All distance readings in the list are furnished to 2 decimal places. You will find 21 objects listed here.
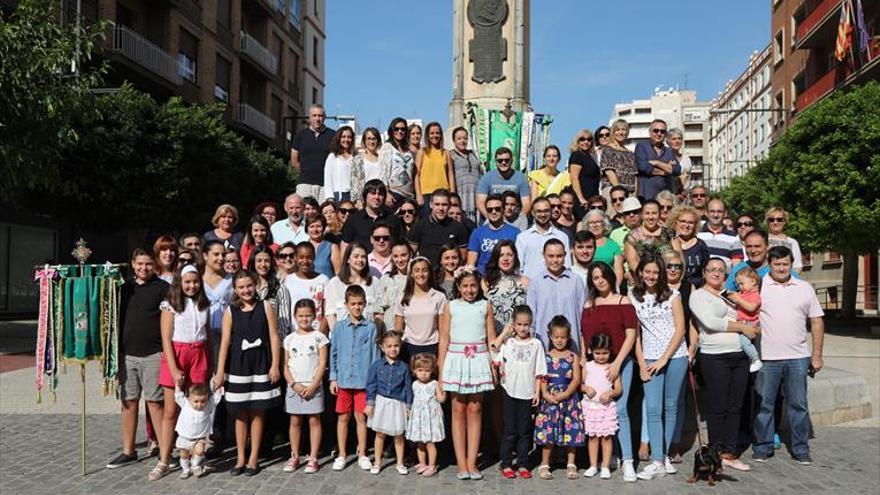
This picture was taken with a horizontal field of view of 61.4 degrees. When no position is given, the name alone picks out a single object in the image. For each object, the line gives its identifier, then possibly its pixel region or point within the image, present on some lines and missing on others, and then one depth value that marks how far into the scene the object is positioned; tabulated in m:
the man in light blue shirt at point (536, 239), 7.06
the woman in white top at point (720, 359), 6.28
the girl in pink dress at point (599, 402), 5.89
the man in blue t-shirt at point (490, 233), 7.29
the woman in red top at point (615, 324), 5.95
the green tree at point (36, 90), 11.19
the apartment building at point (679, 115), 105.07
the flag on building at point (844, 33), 28.56
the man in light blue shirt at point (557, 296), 6.23
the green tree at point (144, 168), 18.67
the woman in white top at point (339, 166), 9.34
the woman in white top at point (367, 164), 9.09
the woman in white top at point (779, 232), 7.39
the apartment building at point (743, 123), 62.88
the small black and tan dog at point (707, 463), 5.69
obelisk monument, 13.59
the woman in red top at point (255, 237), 7.46
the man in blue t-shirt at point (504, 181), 8.79
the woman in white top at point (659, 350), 6.06
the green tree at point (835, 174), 18.05
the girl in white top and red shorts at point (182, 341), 5.98
